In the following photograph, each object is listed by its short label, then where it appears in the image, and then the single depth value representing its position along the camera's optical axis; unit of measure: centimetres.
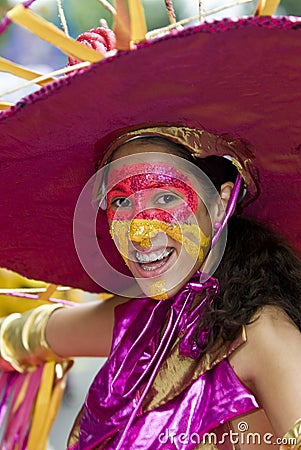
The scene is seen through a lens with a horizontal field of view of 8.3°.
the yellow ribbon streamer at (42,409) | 258
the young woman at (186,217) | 219
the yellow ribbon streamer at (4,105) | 233
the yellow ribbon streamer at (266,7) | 211
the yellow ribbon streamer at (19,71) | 224
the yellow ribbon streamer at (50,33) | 212
